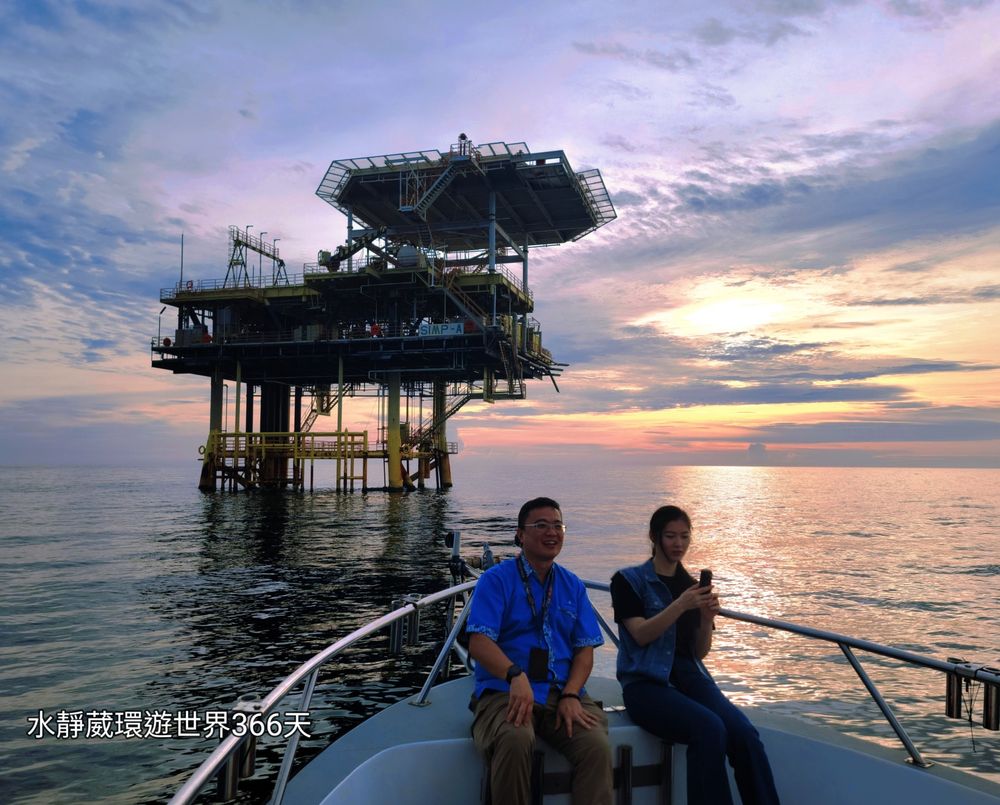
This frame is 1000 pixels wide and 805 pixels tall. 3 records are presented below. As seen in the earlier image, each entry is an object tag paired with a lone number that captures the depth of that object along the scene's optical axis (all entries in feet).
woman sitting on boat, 13.42
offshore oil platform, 157.58
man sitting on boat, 12.89
